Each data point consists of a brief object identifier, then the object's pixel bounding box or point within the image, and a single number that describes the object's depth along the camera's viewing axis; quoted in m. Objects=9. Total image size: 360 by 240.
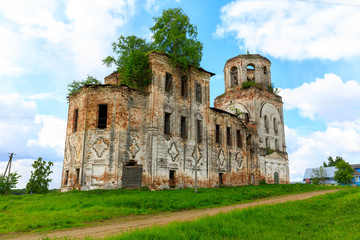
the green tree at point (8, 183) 28.66
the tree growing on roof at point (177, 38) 23.56
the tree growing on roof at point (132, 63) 21.86
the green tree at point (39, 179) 27.84
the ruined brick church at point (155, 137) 19.69
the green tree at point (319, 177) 51.69
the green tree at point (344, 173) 46.75
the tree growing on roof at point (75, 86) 23.64
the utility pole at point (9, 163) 35.12
